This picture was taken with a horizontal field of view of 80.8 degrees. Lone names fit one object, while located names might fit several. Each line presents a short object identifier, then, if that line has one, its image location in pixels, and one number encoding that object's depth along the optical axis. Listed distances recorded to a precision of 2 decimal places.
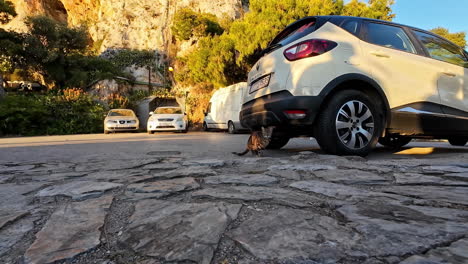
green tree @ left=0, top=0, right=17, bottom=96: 16.56
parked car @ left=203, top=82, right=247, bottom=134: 12.77
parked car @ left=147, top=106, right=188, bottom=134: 13.09
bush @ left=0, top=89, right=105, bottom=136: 13.04
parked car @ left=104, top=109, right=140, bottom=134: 13.69
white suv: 3.36
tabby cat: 3.68
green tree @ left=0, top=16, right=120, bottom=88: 20.00
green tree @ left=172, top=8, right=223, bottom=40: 26.98
